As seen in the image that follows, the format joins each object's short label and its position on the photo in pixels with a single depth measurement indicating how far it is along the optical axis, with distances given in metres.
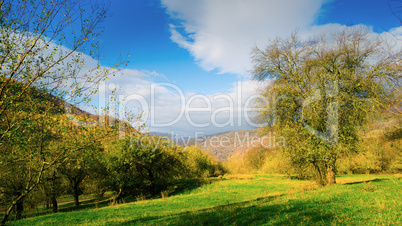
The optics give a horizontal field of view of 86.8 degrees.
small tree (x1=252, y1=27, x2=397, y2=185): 20.33
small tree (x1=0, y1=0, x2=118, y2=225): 8.70
